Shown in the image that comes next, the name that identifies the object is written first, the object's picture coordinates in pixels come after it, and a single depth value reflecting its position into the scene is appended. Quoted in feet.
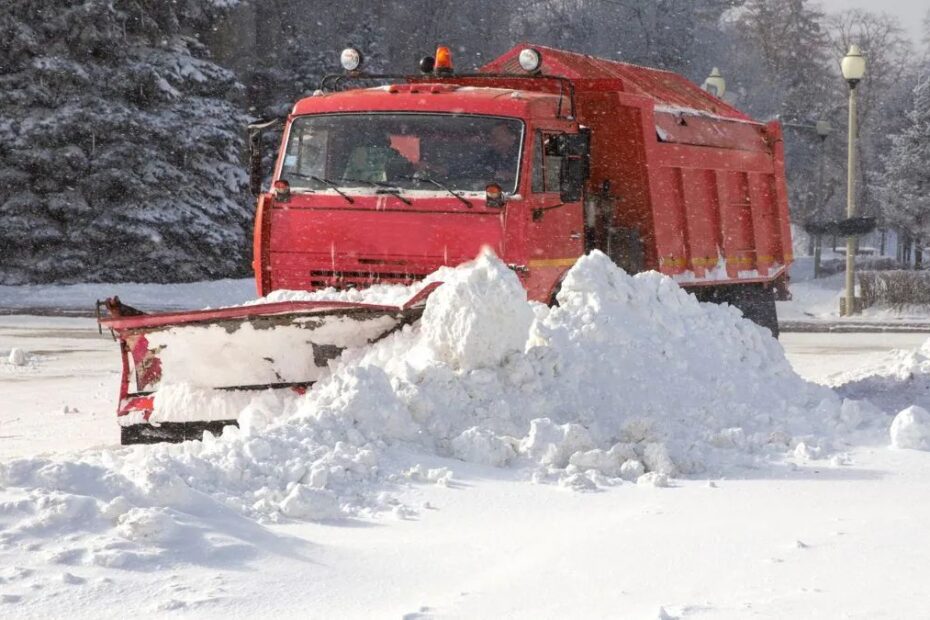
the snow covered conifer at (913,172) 172.65
